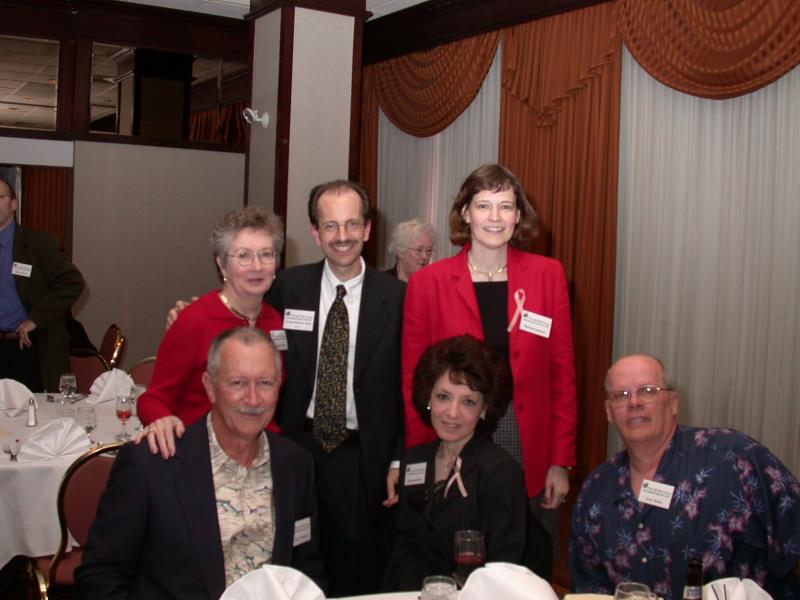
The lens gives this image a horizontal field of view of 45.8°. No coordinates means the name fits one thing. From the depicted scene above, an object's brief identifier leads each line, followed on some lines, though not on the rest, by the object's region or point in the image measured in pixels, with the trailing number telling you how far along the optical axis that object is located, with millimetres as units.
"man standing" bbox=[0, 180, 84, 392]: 5957
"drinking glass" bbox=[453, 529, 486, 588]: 2135
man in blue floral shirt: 2482
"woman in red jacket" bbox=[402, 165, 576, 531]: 3000
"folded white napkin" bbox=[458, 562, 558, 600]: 1878
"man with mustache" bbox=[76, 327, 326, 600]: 2232
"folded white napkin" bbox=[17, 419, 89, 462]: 3682
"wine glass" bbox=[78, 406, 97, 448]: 4188
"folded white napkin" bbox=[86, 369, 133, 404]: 4895
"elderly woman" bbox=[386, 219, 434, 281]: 5734
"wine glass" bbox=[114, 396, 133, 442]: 4207
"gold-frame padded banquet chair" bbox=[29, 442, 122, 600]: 3191
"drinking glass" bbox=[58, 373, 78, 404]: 4691
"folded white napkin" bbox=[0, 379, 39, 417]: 4484
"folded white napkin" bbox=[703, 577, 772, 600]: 2021
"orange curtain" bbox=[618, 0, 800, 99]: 5000
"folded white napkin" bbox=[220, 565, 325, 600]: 1880
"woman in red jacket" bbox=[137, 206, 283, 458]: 2756
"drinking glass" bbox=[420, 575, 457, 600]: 1994
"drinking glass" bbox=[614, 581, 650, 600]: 1955
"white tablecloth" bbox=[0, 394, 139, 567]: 3535
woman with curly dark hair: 2623
